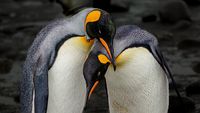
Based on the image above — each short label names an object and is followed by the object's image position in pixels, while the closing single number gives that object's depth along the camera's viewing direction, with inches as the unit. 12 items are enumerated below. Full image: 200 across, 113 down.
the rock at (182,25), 636.7
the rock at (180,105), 380.7
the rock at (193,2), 757.2
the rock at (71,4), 636.2
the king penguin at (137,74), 283.0
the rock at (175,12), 661.0
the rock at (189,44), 559.3
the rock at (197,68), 485.3
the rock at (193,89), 422.1
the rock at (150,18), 678.9
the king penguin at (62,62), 270.7
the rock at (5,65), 515.5
